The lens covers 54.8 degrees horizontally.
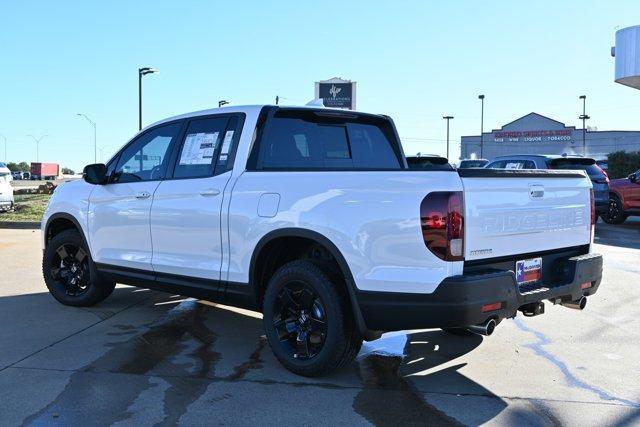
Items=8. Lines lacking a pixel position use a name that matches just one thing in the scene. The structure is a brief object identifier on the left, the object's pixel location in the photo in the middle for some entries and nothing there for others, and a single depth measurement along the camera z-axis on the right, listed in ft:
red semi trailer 268.41
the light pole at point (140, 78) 90.49
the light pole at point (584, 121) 198.95
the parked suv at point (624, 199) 49.60
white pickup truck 12.44
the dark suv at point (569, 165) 43.60
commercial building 210.59
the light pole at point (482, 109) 194.90
